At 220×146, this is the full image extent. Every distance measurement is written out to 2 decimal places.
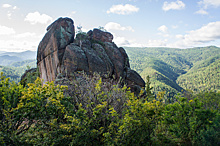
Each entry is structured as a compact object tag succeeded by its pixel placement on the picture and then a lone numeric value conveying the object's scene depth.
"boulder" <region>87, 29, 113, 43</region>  28.72
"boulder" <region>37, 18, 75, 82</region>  19.59
